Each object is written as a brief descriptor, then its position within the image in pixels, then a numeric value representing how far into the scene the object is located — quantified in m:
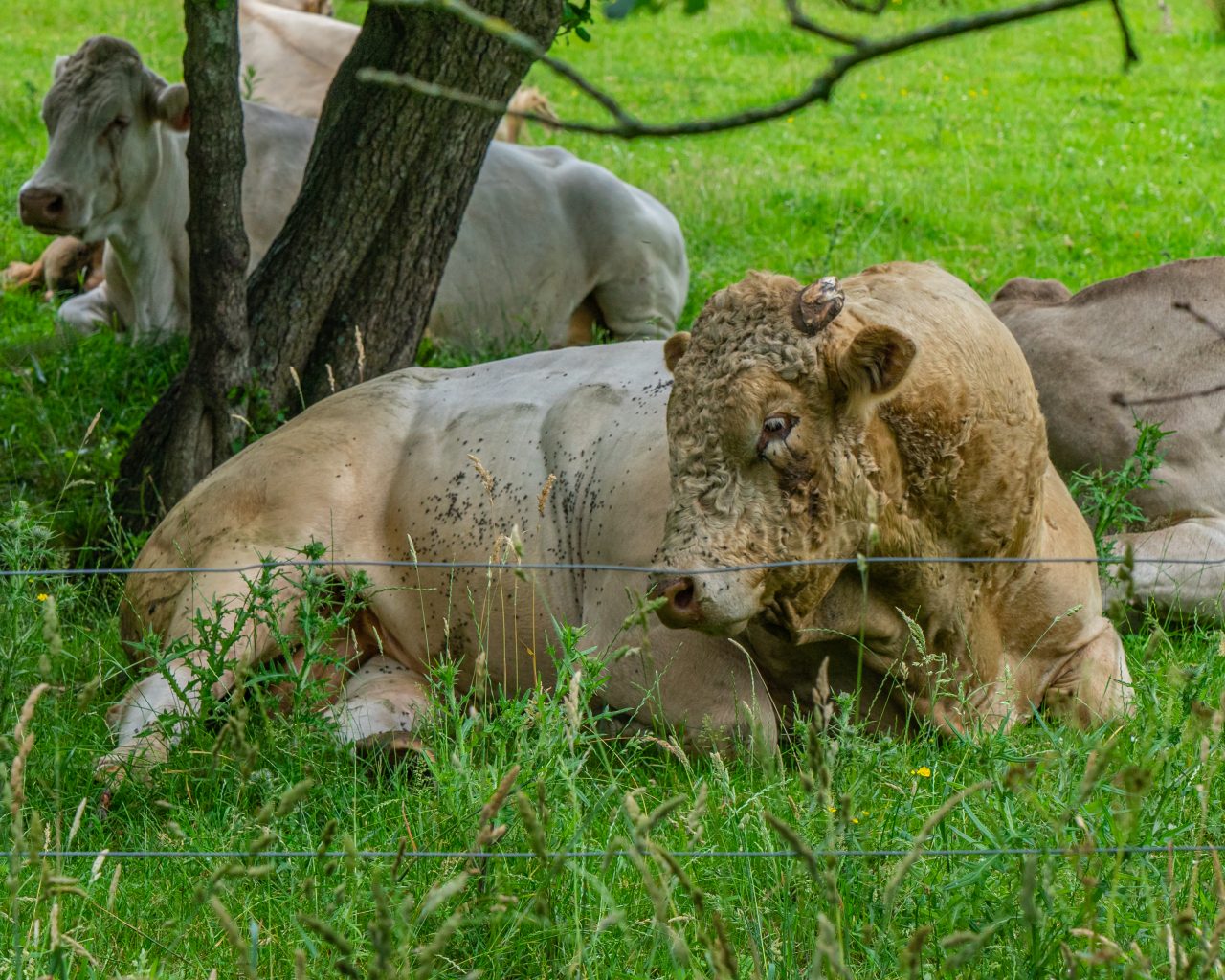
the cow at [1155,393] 10.09
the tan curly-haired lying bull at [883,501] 7.24
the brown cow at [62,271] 18.84
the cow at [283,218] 15.36
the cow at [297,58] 23.56
